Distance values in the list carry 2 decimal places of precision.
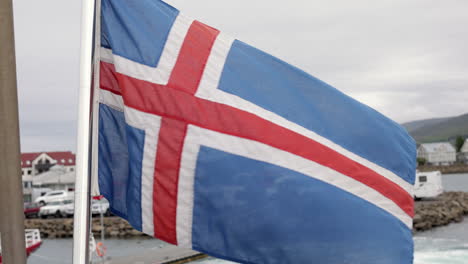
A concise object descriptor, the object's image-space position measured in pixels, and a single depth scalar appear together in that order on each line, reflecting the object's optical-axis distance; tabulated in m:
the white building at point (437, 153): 173.25
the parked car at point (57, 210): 46.97
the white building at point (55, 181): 67.88
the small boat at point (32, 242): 30.39
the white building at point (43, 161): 102.31
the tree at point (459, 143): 190.88
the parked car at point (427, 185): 48.28
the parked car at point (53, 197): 49.44
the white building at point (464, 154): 183.60
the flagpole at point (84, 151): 2.90
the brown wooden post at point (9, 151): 3.14
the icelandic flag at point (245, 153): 3.45
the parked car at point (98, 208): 43.10
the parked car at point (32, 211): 50.21
